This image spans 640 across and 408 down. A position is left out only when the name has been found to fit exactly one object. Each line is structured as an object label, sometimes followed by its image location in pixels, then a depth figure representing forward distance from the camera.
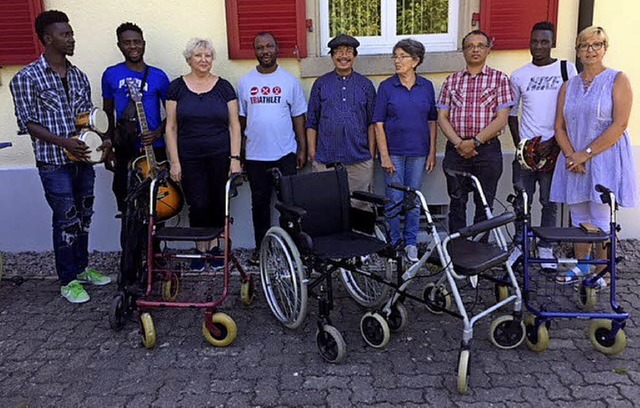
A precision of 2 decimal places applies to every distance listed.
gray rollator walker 3.06
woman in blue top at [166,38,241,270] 4.48
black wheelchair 3.45
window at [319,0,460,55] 5.25
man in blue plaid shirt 3.98
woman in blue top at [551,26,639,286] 3.83
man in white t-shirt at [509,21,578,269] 4.37
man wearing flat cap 4.62
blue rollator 3.33
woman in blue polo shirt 4.54
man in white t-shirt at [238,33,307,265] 4.67
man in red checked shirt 4.36
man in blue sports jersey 4.54
